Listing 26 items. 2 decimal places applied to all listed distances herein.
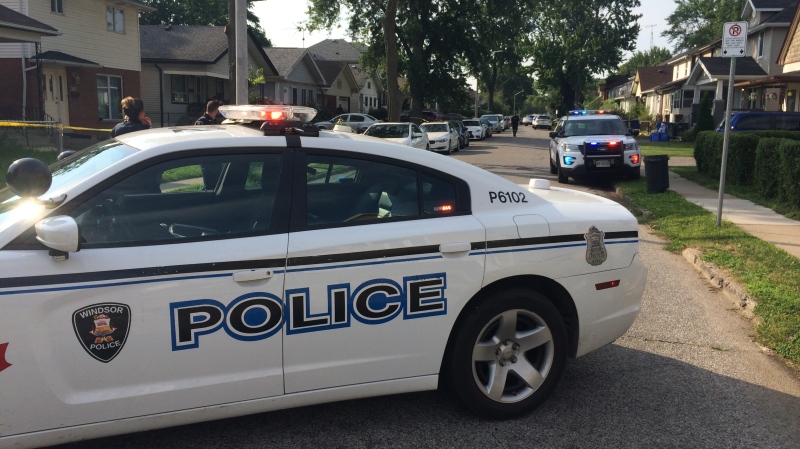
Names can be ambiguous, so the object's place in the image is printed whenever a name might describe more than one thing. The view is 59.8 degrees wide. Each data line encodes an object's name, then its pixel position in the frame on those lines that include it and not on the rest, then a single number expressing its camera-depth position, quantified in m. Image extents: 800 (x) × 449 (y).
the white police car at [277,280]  3.17
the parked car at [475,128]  42.06
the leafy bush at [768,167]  12.55
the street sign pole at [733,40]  9.45
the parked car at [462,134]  33.72
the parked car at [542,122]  76.06
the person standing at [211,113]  9.69
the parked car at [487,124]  47.28
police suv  16.50
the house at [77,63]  24.78
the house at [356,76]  66.00
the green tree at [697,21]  84.50
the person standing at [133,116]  9.02
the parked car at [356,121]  35.50
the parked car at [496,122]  56.20
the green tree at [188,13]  65.94
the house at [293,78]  44.72
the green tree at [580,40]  73.44
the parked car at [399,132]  23.03
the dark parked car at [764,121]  21.14
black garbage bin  14.30
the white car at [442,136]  27.59
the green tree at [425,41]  40.34
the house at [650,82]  71.14
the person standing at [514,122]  48.25
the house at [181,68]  36.12
